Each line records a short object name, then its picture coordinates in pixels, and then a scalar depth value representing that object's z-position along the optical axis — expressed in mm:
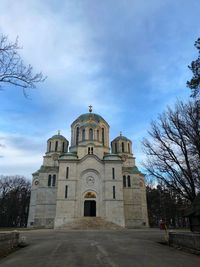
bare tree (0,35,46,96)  8595
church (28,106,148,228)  40125
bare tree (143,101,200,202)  14750
